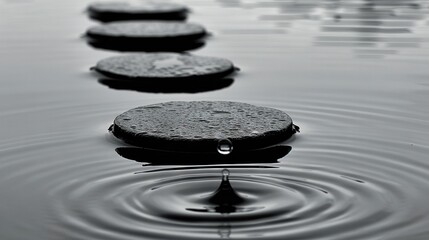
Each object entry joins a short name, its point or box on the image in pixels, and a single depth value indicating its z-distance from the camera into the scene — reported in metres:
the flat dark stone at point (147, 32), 6.81
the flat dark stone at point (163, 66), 5.45
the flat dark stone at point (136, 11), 8.16
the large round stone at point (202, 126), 4.03
